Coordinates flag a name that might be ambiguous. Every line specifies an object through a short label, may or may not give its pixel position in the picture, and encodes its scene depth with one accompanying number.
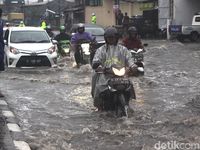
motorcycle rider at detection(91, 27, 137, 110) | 8.97
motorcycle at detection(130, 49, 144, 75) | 13.94
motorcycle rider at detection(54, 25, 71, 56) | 20.78
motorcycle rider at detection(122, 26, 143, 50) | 13.83
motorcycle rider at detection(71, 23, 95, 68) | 17.65
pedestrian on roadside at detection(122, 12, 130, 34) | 37.85
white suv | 17.25
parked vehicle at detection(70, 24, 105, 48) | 21.91
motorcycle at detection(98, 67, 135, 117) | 8.62
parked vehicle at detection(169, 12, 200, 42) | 32.12
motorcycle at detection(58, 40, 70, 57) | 20.84
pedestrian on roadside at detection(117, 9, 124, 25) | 43.19
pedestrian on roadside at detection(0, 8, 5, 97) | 11.38
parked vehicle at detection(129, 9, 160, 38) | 39.09
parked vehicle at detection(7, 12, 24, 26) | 55.84
